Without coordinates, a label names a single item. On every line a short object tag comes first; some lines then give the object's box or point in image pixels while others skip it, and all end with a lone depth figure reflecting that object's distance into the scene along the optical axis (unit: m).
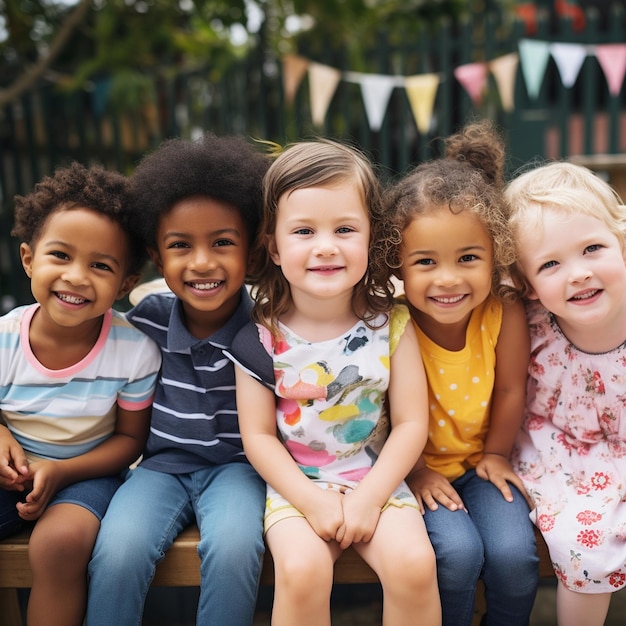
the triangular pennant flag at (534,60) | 4.54
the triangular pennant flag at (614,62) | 4.42
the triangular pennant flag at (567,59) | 4.55
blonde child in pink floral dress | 1.63
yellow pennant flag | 4.55
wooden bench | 1.67
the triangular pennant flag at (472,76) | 4.49
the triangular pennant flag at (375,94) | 4.59
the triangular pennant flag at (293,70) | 4.78
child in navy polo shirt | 1.58
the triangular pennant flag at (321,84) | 4.62
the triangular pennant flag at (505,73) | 4.64
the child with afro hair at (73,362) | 1.75
